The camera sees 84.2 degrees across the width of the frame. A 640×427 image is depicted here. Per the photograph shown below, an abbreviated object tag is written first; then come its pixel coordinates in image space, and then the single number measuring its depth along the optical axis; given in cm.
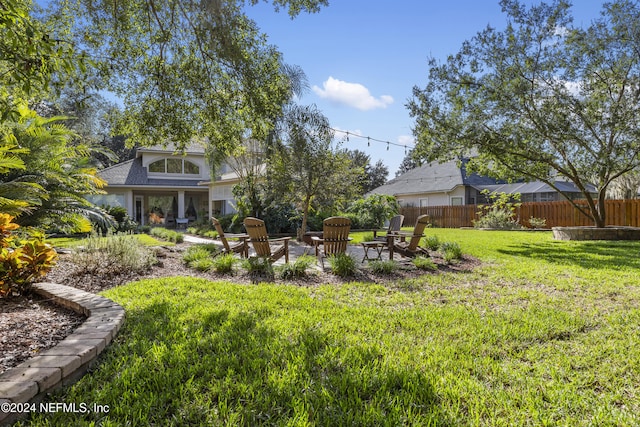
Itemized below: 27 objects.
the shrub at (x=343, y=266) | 629
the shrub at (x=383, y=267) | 647
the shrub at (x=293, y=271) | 625
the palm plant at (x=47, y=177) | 731
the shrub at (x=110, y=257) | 600
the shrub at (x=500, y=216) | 1933
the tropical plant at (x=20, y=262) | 399
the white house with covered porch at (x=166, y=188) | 2242
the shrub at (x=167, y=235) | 1370
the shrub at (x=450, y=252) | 770
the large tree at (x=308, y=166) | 1274
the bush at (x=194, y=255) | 751
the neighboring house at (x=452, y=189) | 2477
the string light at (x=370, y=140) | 1651
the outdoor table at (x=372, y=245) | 751
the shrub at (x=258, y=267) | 639
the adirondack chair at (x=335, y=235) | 716
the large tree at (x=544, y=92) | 1110
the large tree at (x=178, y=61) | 637
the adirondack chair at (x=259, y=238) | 708
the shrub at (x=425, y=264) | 689
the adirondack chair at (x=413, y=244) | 782
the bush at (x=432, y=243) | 942
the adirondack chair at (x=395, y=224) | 1074
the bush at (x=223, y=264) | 661
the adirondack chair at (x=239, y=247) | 814
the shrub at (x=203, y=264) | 687
